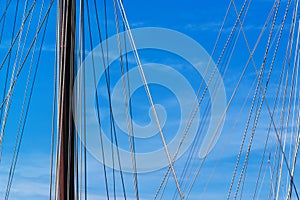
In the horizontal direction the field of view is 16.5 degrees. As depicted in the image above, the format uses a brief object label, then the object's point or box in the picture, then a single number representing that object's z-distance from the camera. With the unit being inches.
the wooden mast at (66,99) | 490.8
